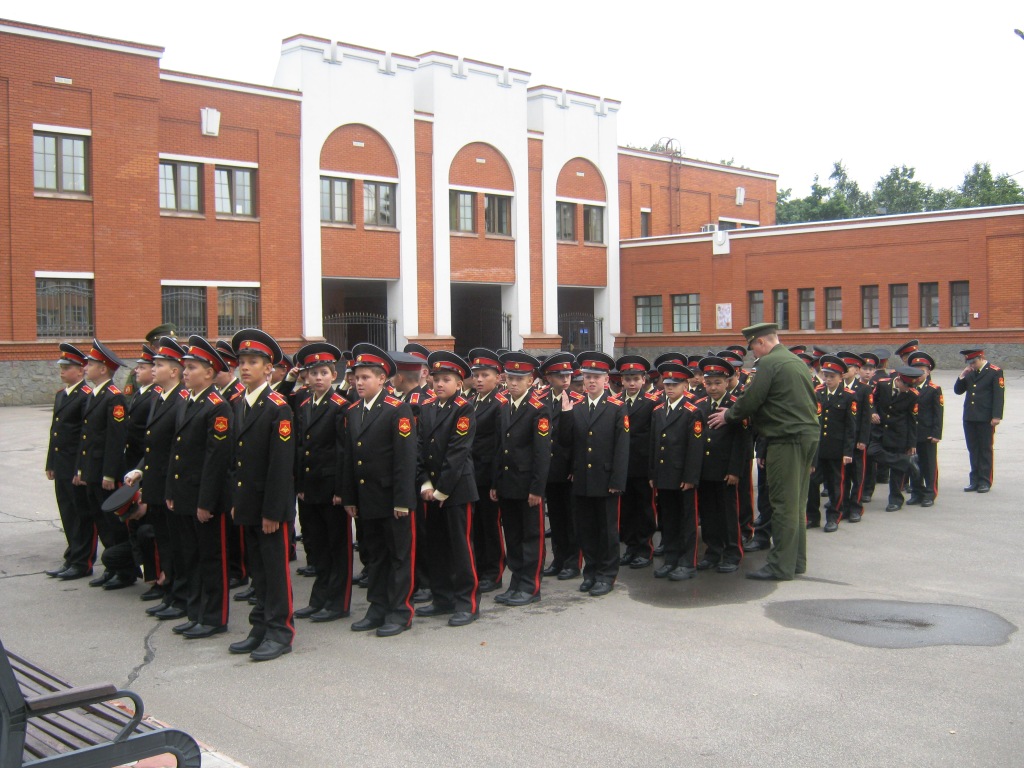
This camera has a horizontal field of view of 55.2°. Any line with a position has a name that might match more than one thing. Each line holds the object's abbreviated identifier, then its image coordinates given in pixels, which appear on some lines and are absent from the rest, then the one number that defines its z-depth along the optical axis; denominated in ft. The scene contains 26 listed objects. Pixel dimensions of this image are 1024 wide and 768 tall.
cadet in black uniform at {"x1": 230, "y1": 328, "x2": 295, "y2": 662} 21.47
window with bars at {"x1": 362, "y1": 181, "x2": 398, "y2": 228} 114.83
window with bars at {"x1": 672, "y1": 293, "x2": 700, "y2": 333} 140.15
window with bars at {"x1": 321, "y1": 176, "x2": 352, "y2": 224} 111.75
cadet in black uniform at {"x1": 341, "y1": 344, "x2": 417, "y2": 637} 23.11
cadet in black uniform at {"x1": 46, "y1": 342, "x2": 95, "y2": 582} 29.22
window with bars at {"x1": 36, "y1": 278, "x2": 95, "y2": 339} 89.71
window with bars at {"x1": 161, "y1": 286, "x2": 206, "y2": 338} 99.30
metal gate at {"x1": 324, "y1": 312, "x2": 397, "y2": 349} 117.80
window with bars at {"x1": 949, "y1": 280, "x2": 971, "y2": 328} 117.29
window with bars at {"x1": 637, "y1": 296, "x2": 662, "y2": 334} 143.13
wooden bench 11.64
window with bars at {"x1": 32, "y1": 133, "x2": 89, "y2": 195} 88.84
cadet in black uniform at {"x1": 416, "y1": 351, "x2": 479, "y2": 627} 24.21
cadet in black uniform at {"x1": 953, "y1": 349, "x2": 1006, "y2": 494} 42.80
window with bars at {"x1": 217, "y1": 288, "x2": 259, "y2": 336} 103.50
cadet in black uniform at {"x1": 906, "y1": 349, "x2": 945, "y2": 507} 40.32
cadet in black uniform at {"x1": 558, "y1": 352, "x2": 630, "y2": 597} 26.73
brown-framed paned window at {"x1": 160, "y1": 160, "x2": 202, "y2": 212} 99.04
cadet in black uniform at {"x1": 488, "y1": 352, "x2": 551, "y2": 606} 25.89
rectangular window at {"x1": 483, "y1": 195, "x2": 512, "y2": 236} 126.31
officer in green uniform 27.76
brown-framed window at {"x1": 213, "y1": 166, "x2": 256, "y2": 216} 103.35
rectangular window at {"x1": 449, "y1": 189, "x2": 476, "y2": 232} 122.72
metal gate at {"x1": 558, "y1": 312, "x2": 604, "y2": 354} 139.50
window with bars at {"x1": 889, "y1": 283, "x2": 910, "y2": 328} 121.39
